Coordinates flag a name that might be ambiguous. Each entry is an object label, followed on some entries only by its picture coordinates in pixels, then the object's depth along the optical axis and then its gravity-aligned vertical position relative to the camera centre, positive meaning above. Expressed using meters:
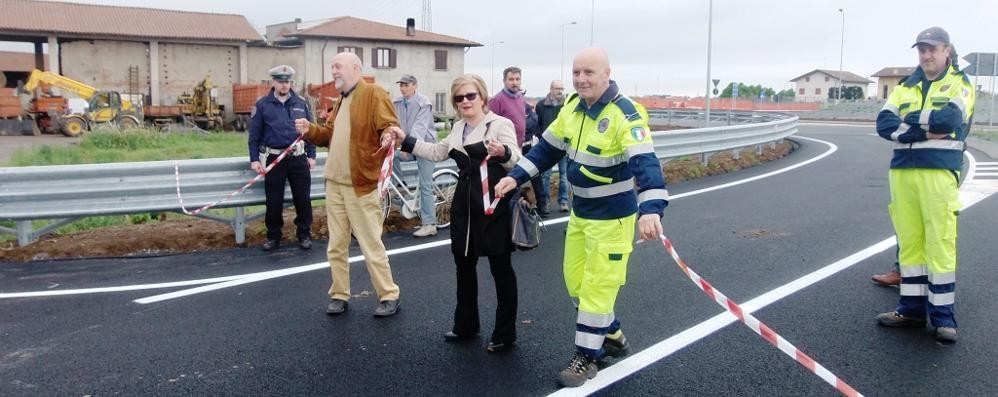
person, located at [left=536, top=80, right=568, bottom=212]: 10.50 +0.04
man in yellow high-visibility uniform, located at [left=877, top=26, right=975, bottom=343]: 5.16 -0.39
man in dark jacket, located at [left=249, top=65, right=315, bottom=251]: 7.86 -0.38
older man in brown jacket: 5.75 -0.48
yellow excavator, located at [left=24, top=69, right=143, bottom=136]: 33.75 +0.29
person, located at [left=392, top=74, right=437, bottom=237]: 8.77 -0.11
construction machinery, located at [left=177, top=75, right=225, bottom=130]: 39.56 +0.13
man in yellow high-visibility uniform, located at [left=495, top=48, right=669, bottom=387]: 4.30 -0.41
